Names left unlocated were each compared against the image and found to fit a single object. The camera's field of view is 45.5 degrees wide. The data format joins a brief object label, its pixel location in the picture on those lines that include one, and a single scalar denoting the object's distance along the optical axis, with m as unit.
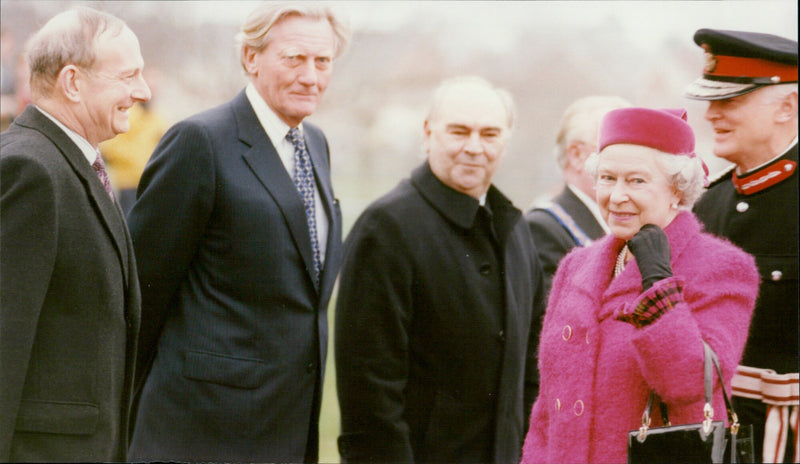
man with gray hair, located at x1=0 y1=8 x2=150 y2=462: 2.60
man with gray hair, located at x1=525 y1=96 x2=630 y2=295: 4.53
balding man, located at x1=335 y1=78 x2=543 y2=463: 3.82
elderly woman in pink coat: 2.69
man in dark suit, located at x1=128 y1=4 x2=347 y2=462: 3.37
